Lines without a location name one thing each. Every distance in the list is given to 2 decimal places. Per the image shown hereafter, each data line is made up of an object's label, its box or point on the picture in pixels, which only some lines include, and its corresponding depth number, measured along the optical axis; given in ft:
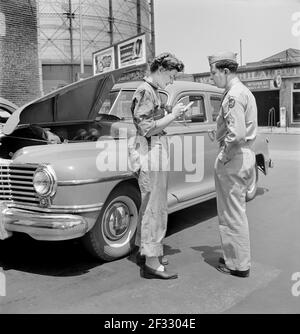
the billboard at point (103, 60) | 72.38
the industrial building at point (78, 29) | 94.58
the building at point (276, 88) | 85.46
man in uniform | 12.34
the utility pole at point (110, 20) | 97.74
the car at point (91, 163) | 12.46
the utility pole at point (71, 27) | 94.99
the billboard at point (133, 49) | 66.28
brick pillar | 42.22
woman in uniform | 11.98
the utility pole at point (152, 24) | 108.25
